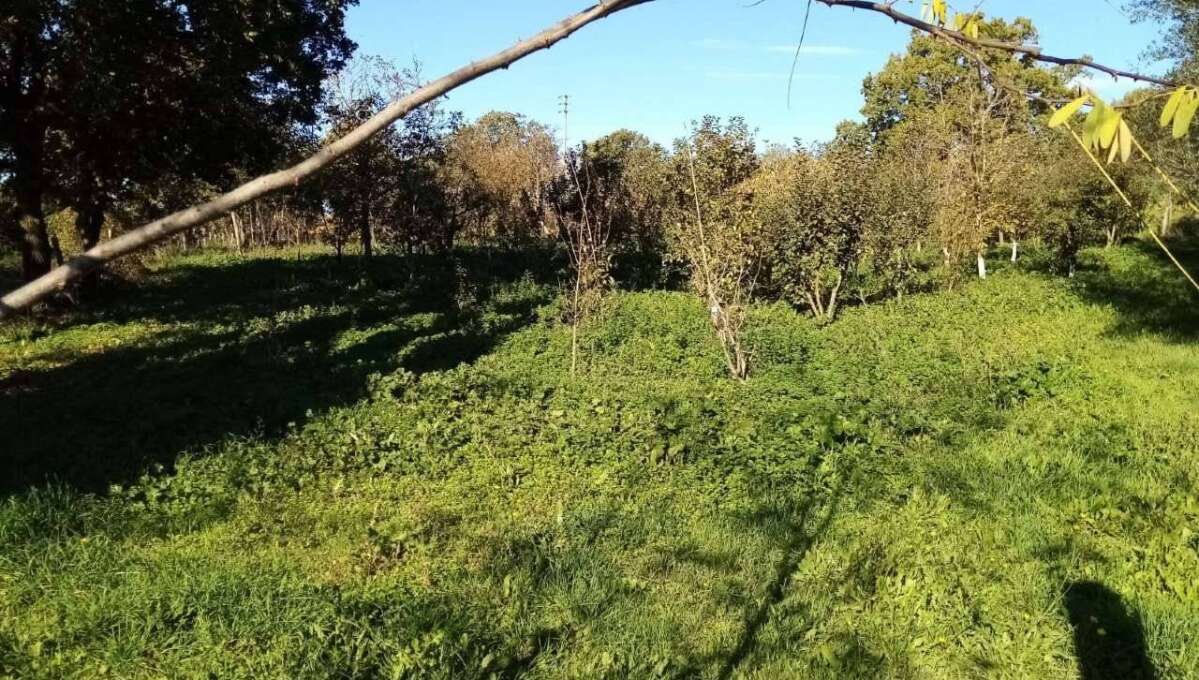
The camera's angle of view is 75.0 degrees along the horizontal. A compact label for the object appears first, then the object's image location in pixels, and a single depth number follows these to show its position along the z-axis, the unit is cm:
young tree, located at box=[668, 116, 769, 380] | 900
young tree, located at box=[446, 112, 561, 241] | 2378
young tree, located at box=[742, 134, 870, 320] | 1262
